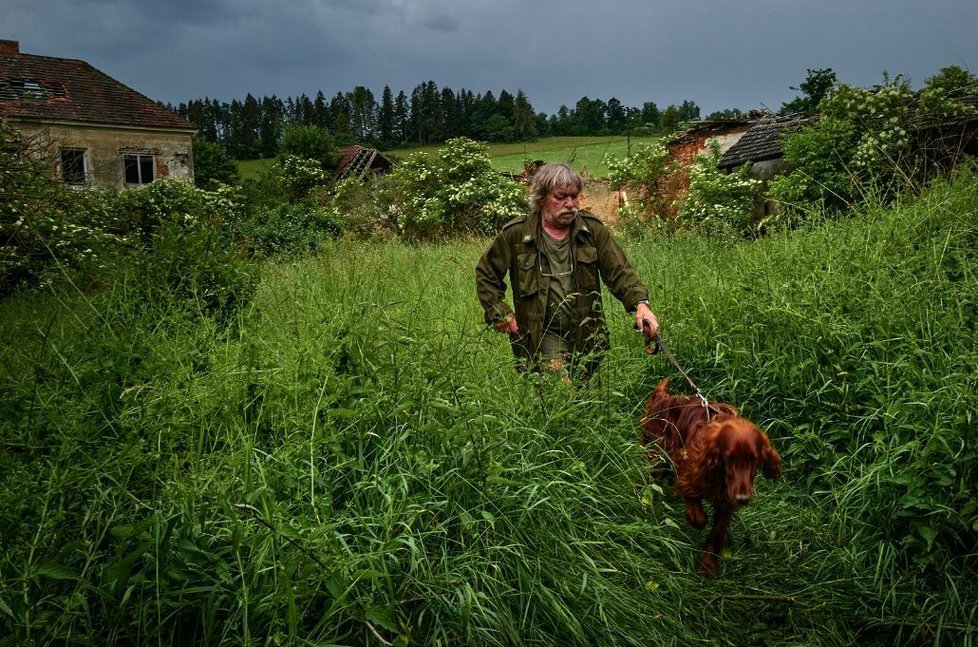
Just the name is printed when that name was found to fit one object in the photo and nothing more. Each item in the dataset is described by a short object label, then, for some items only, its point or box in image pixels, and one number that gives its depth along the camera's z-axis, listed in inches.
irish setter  113.3
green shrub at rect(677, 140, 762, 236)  660.7
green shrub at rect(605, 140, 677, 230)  776.9
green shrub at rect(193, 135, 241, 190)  2007.9
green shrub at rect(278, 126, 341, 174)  1867.6
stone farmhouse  1114.7
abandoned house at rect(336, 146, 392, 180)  1811.0
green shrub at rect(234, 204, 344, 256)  760.7
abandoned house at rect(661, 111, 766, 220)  930.7
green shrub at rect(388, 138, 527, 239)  844.6
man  183.2
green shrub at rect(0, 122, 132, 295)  258.4
